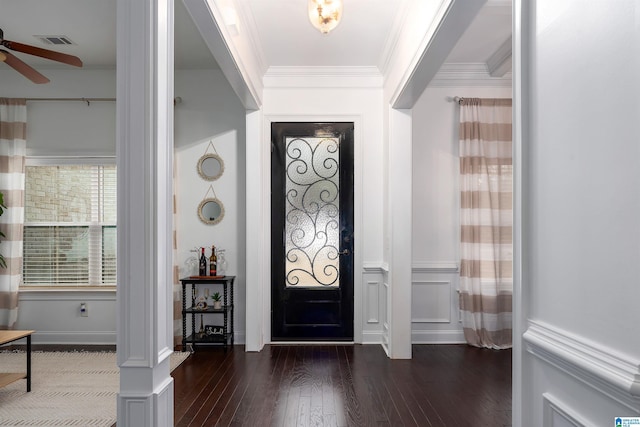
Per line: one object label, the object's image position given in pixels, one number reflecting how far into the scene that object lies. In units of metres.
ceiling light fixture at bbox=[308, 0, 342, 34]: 2.79
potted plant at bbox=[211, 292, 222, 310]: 4.82
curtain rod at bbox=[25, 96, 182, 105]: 4.96
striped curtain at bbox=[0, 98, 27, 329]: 4.84
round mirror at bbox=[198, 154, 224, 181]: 5.04
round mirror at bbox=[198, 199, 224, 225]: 5.04
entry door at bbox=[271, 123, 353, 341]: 4.96
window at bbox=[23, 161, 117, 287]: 5.06
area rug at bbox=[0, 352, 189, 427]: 3.06
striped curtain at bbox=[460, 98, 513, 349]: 4.76
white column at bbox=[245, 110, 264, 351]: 4.66
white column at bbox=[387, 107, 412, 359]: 4.40
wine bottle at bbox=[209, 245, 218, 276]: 4.84
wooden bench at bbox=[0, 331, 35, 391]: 3.28
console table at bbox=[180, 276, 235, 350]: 4.68
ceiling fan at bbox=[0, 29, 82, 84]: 3.00
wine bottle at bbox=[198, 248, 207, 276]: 4.84
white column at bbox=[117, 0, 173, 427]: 1.58
